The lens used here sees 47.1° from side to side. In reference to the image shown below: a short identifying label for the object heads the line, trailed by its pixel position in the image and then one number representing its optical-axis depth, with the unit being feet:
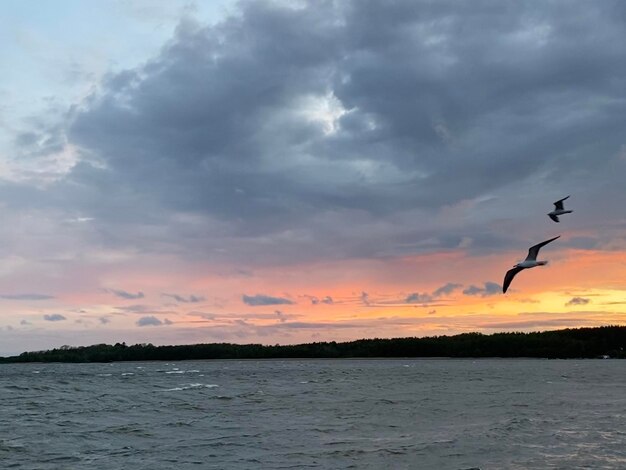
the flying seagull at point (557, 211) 88.56
